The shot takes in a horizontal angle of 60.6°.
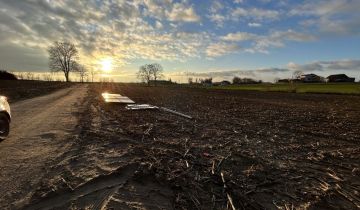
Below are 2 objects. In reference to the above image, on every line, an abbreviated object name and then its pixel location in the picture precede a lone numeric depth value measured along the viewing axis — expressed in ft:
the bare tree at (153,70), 489.67
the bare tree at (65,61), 353.10
